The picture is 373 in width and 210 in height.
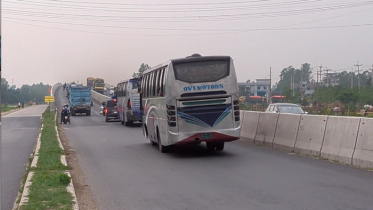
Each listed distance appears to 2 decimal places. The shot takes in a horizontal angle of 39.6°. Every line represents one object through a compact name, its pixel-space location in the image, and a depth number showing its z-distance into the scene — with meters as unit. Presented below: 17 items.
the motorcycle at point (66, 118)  44.13
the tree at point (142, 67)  111.85
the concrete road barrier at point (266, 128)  18.77
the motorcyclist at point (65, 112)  43.91
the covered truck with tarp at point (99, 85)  102.19
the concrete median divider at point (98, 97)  84.22
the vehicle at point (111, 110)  46.32
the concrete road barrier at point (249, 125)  20.83
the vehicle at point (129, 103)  36.31
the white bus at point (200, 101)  16.09
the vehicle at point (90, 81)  110.21
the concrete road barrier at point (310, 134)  15.12
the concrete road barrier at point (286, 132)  16.88
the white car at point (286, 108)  26.42
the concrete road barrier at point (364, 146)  12.54
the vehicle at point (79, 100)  62.50
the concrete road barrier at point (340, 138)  13.40
